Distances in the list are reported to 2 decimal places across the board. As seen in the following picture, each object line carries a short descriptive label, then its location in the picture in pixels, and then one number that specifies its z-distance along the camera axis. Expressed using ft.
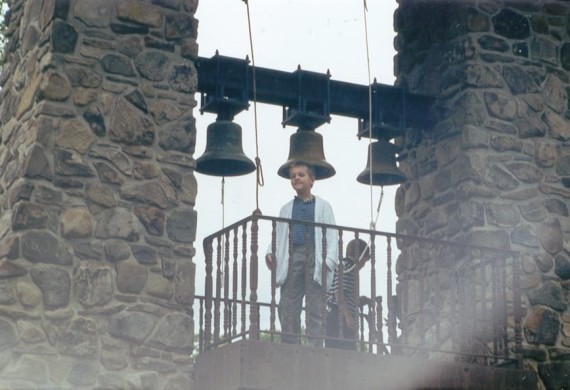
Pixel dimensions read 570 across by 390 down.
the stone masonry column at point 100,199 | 33.76
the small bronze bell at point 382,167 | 41.19
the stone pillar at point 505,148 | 40.27
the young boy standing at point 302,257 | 35.24
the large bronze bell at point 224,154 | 37.68
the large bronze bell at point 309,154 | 38.70
